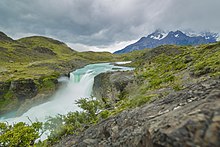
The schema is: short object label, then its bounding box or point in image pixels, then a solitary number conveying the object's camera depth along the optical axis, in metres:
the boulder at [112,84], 38.25
